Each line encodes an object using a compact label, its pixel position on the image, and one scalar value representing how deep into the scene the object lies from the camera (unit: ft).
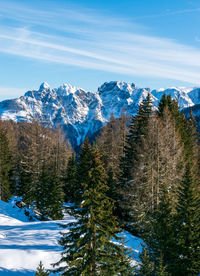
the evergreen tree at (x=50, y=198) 105.50
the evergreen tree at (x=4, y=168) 132.36
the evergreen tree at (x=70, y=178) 156.76
